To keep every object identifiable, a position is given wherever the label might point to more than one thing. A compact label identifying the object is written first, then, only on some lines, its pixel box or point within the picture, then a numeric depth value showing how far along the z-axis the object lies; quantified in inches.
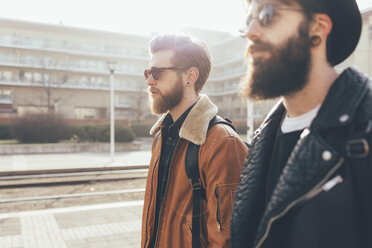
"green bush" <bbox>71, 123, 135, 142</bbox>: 922.1
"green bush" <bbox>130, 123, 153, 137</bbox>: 1445.6
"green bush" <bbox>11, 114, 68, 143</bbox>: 911.0
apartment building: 1943.9
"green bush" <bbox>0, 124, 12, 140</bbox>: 1053.8
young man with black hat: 43.4
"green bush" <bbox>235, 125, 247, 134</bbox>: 1552.2
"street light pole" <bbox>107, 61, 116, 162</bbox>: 677.9
